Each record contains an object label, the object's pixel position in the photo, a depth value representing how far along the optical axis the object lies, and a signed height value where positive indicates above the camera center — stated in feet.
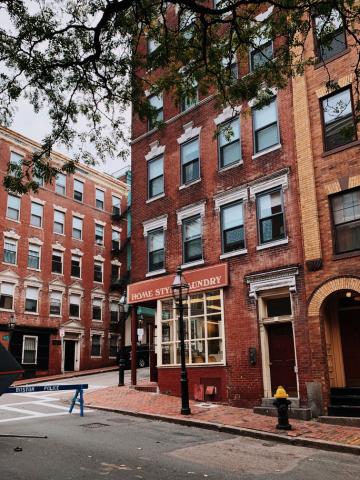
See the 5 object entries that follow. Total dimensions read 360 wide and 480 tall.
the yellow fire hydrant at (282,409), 36.81 -3.86
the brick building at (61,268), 110.01 +22.75
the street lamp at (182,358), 44.50 +0.12
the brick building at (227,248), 48.37 +12.29
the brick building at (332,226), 43.29 +11.66
